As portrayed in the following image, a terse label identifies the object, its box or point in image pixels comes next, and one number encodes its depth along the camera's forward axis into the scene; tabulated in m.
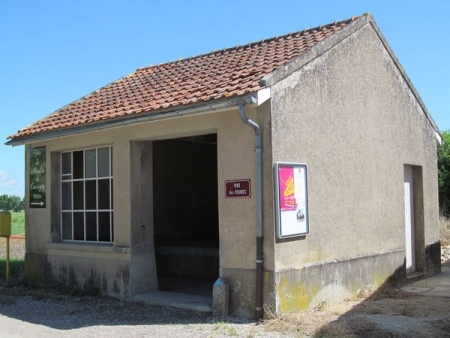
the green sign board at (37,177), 11.90
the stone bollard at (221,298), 8.26
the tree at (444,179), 22.62
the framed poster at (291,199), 8.00
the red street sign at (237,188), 8.27
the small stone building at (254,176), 8.21
